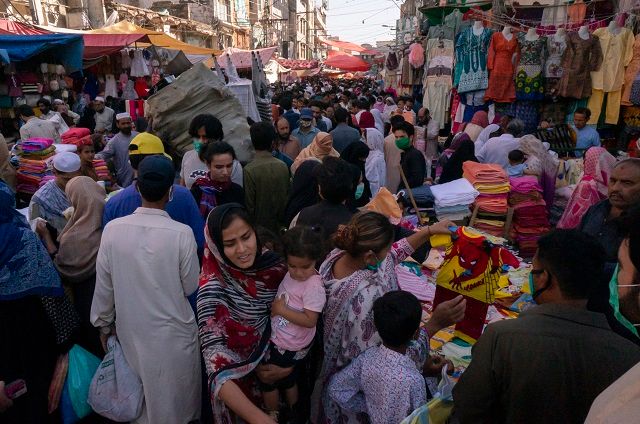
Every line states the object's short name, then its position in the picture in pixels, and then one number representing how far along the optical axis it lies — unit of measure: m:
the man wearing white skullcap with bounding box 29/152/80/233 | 2.96
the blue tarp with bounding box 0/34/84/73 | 6.66
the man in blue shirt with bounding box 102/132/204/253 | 2.61
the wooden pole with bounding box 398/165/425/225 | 4.16
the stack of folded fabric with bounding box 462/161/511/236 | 4.43
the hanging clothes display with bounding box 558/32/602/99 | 6.33
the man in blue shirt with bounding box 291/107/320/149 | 6.11
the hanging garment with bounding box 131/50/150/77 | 10.69
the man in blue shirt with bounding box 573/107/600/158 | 6.43
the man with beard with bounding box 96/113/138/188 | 5.19
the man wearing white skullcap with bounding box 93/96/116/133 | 8.14
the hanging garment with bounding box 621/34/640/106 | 6.11
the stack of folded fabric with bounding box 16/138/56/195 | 4.28
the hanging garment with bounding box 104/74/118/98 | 10.66
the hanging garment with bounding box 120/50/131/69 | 10.58
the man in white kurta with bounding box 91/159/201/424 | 2.12
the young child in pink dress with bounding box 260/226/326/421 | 1.89
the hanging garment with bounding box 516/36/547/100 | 6.65
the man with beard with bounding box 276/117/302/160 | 5.77
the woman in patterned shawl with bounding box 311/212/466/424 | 1.99
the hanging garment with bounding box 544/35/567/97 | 6.44
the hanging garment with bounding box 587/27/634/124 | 6.19
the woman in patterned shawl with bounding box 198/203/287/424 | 1.85
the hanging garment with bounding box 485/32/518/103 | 6.76
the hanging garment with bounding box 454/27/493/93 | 7.13
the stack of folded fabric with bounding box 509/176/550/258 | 4.52
